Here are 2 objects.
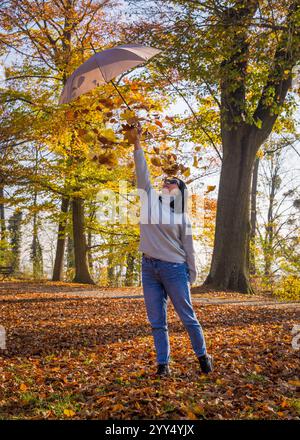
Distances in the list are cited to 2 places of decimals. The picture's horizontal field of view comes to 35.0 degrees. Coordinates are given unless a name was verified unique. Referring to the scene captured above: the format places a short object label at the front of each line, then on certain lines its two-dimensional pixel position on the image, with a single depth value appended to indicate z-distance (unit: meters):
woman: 4.55
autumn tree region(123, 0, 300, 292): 10.80
